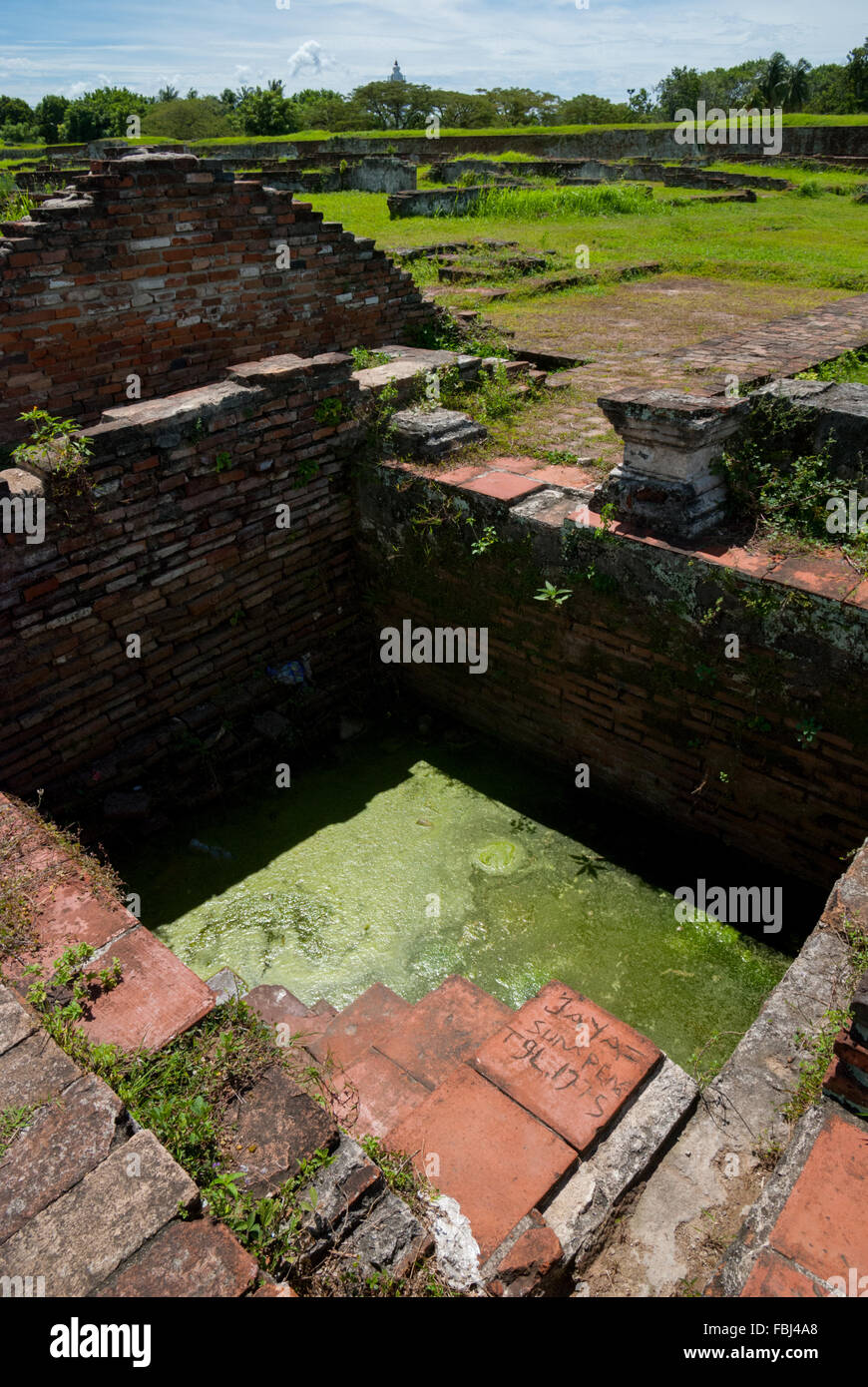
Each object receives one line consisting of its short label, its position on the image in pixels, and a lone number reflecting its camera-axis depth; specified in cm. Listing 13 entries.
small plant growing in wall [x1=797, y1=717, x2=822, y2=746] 380
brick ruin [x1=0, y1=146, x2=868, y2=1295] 241
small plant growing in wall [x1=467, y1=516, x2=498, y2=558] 474
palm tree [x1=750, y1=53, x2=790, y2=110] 3716
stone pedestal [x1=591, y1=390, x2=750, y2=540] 387
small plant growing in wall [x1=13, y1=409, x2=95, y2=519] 414
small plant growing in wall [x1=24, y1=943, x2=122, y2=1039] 264
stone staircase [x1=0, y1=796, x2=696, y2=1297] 196
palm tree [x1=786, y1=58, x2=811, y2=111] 3725
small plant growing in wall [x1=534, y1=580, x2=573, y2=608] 447
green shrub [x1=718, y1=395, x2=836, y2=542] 405
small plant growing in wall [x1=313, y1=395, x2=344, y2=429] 525
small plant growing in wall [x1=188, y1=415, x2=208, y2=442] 465
